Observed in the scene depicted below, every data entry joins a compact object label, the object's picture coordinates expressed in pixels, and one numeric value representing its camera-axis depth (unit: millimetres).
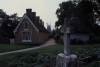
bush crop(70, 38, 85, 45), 19044
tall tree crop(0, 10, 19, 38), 33219
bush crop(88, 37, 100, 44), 19062
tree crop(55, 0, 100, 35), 11109
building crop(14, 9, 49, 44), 18644
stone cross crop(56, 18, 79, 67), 3977
